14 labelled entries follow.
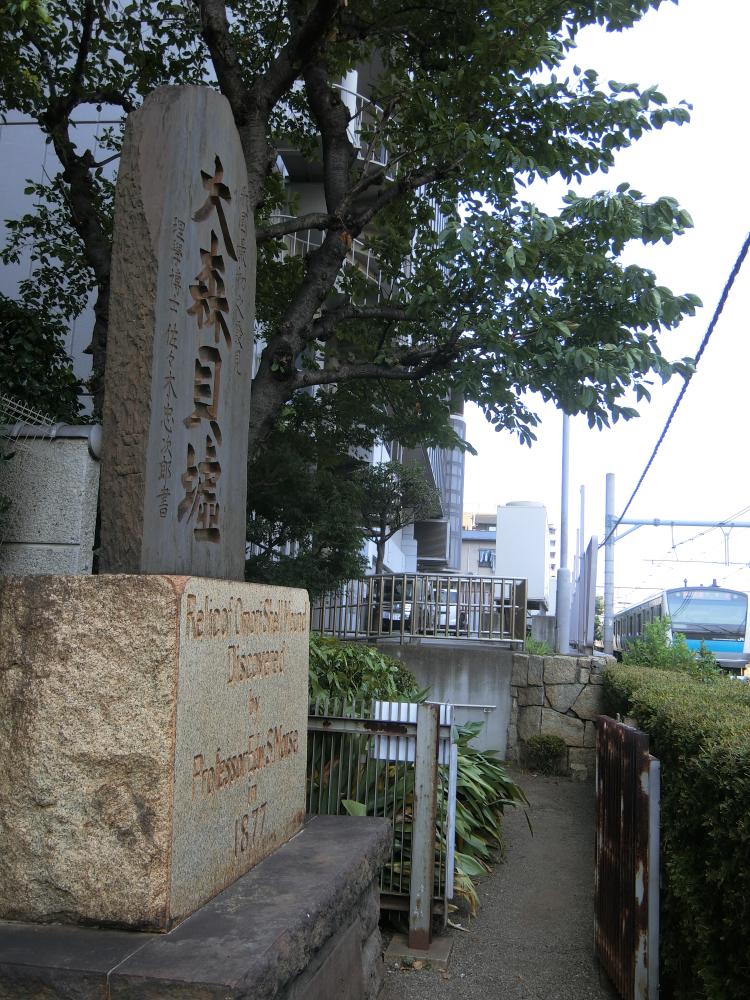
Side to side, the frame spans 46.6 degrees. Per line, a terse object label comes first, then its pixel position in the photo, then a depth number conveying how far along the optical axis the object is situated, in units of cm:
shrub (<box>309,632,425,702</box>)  744
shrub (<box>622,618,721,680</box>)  1053
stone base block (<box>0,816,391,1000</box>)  234
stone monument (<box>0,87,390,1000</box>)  268
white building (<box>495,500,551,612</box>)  4097
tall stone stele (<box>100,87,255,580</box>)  315
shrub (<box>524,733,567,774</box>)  1109
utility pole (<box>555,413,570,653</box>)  1838
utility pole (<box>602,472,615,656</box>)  2061
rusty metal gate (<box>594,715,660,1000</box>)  391
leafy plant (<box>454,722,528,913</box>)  628
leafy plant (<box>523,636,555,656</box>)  1595
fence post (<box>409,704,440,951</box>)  519
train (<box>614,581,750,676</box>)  2517
